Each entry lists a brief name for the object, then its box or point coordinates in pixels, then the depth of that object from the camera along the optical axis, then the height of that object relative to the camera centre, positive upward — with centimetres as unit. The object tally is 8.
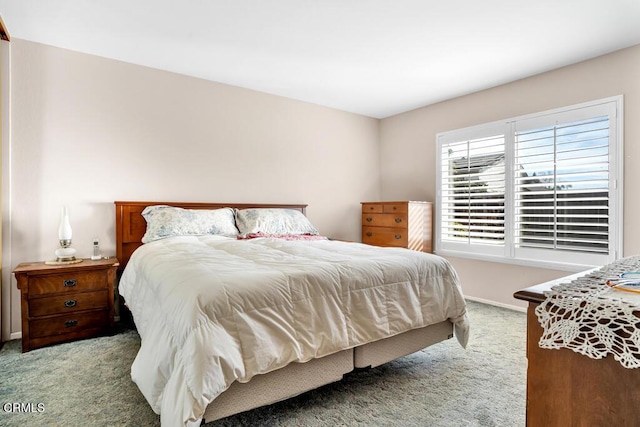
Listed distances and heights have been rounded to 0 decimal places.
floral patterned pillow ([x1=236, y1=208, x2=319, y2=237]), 330 -10
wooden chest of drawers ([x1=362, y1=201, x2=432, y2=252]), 392 -16
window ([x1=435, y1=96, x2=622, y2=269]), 285 +22
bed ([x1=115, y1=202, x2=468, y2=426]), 129 -51
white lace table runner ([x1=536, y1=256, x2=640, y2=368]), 71 -25
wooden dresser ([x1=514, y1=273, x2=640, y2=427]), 74 -42
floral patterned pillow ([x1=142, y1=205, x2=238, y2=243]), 291 -10
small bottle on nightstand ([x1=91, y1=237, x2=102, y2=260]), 288 -34
